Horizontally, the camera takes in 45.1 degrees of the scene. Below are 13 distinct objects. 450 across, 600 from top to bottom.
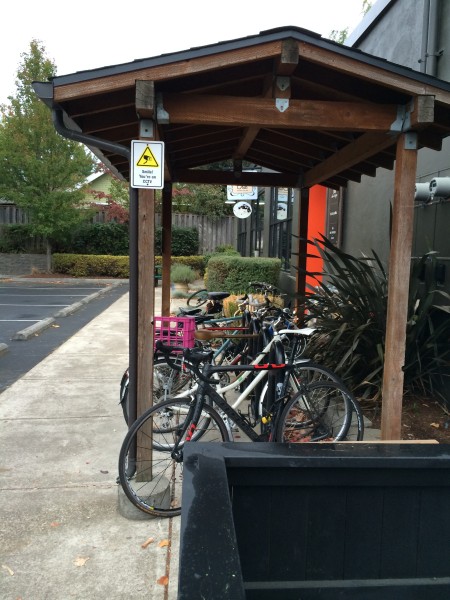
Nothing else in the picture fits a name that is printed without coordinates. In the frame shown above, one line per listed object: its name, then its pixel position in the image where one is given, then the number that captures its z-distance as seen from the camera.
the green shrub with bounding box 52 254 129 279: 21.91
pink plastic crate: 4.57
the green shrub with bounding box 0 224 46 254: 22.66
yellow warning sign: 3.40
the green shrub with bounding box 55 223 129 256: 22.88
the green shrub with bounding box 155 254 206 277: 21.00
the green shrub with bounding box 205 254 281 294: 12.33
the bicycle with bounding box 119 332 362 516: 3.43
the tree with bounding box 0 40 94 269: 20.28
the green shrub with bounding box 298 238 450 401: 5.09
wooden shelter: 3.27
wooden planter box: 1.95
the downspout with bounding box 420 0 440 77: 5.79
